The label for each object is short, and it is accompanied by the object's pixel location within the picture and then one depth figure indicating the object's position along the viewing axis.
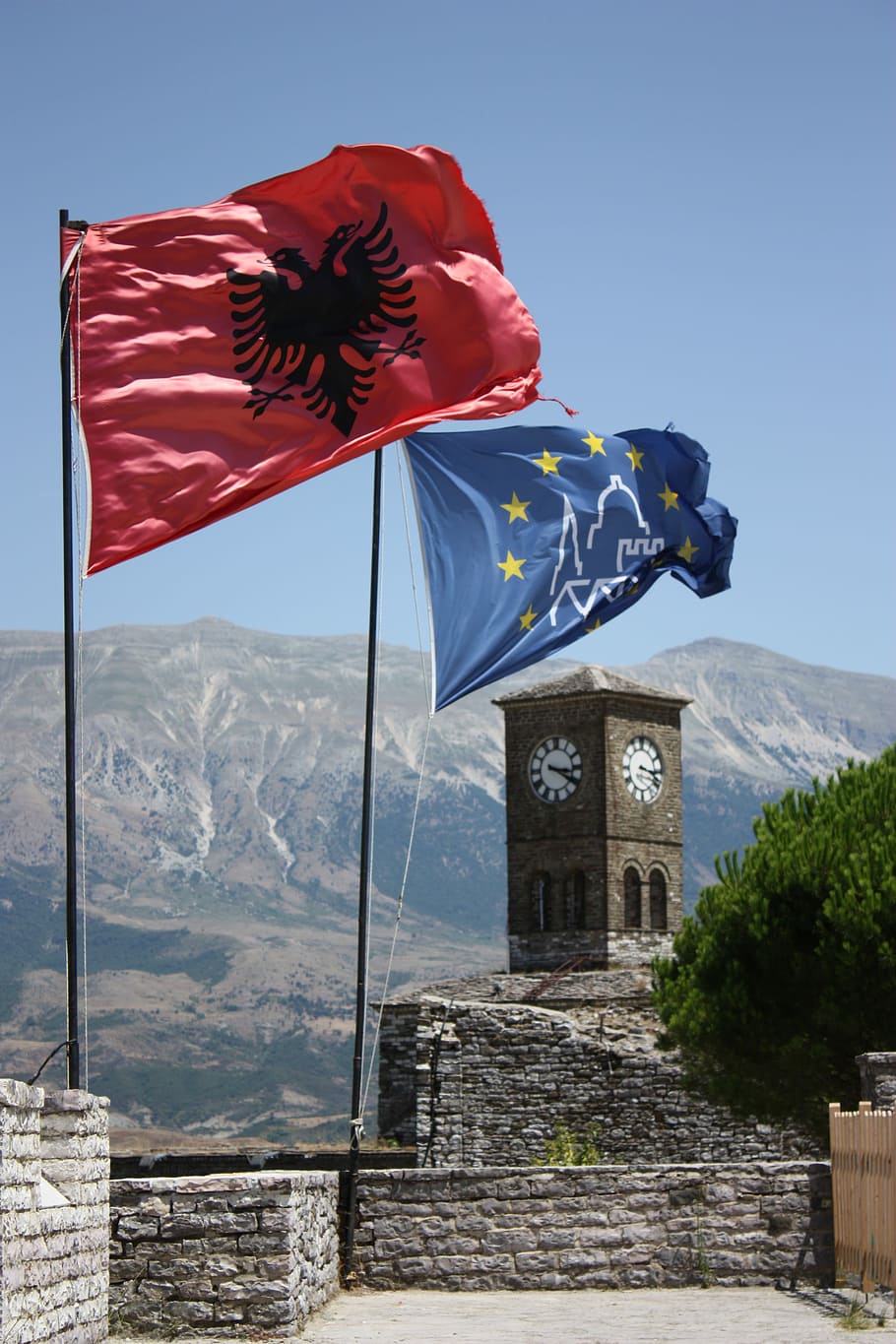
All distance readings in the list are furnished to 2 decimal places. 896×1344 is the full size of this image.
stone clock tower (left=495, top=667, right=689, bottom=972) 56.03
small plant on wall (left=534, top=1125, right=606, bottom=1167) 36.09
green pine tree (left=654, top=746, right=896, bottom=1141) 26.00
